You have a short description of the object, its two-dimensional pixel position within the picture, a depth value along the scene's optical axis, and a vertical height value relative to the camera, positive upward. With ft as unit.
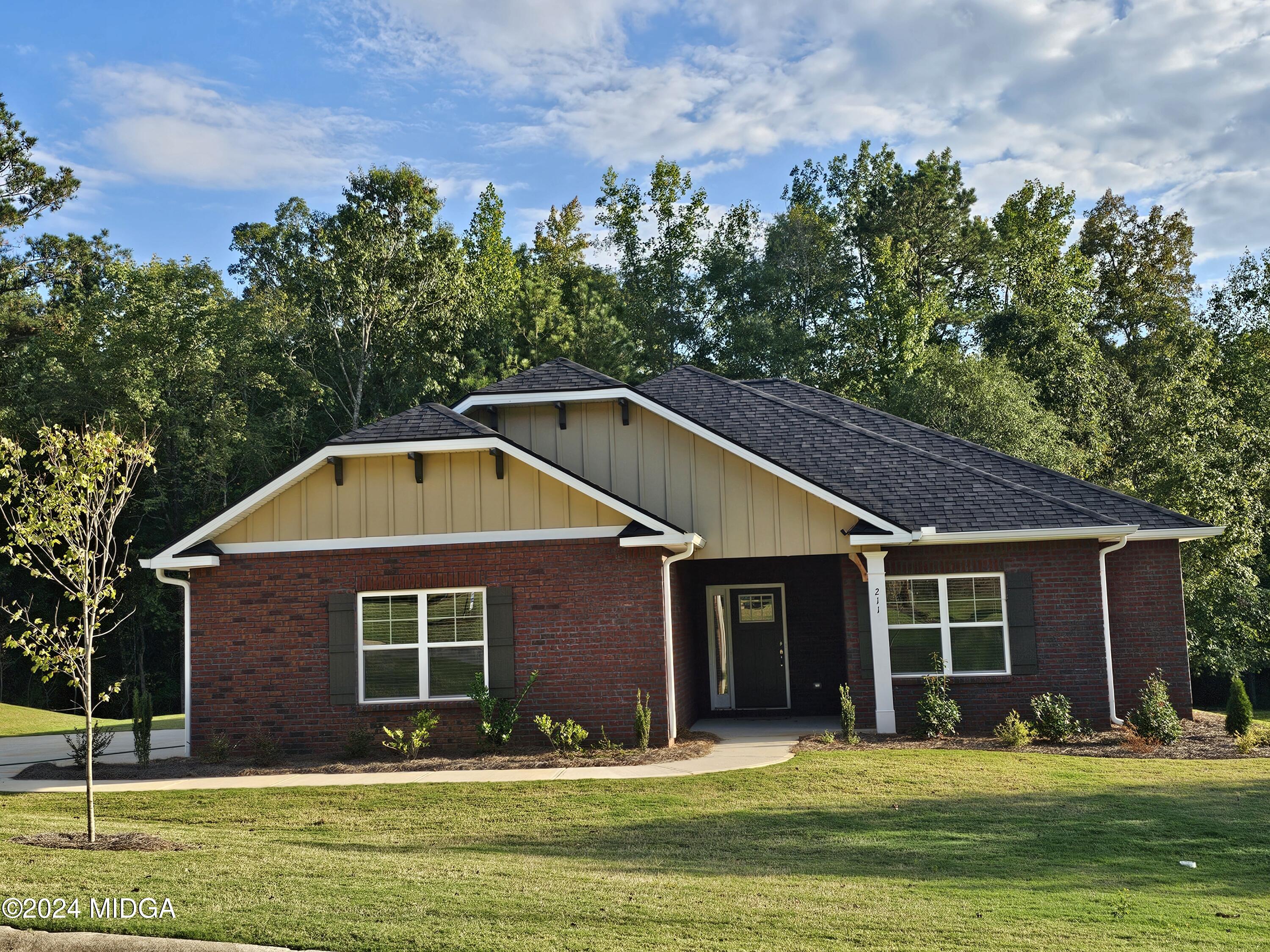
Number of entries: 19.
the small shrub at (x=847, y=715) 45.65 -6.02
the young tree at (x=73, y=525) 29.76 +2.23
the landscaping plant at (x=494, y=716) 44.32 -5.33
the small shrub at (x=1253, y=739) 42.32 -7.41
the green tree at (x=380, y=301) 103.71 +28.50
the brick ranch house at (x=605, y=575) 45.14 +0.24
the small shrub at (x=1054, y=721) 44.42 -6.46
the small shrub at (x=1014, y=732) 43.62 -6.73
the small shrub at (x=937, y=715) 45.93 -6.19
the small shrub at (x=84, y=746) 42.93 -5.87
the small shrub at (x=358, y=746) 44.19 -6.25
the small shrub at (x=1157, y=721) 43.73 -6.53
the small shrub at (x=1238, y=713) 45.44 -6.56
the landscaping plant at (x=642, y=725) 43.70 -5.83
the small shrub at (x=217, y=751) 44.09 -6.23
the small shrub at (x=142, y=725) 44.60 -5.13
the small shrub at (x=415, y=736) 43.91 -5.97
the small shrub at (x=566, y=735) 43.60 -6.09
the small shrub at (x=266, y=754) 42.80 -6.29
